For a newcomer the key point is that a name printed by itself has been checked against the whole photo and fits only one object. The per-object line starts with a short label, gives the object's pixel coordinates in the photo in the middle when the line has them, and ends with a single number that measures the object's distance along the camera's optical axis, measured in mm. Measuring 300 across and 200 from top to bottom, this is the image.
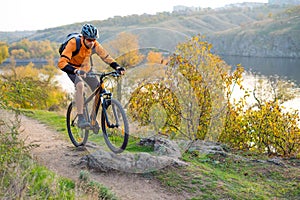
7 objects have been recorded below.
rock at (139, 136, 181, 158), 7391
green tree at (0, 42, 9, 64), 76188
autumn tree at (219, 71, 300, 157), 10430
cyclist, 5941
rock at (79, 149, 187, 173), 6645
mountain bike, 5973
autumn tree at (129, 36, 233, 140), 9781
